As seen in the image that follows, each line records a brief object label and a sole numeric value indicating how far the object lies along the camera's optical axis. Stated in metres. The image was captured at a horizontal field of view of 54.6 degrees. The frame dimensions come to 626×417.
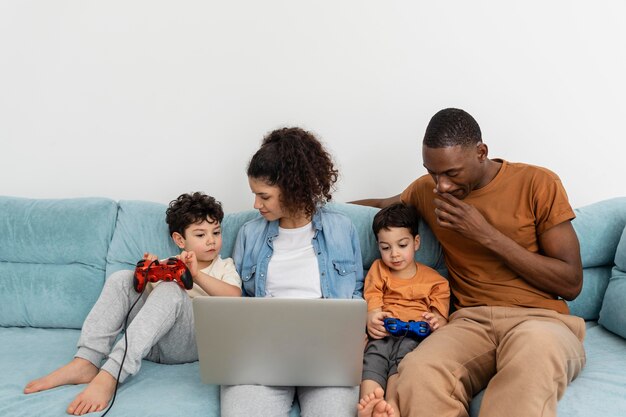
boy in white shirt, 1.66
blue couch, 2.05
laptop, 1.40
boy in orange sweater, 1.83
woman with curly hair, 1.91
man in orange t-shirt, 1.58
